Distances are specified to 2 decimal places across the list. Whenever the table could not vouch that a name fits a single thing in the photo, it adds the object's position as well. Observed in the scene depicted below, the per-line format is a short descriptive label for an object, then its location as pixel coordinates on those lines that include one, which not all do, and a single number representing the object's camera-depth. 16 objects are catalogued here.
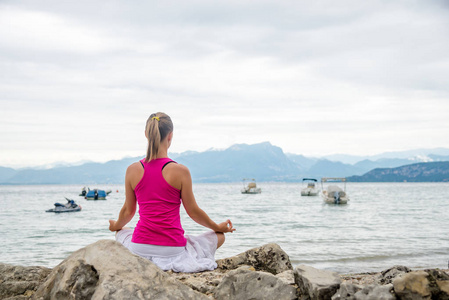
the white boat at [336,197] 50.38
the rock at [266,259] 5.26
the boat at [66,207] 38.34
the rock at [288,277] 3.90
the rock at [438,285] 3.07
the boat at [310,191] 75.62
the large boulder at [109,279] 3.27
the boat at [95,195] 68.12
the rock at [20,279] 4.36
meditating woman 3.93
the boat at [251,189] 86.50
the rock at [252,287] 3.61
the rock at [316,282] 3.40
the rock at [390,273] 5.22
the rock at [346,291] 3.20
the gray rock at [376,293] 3.12
